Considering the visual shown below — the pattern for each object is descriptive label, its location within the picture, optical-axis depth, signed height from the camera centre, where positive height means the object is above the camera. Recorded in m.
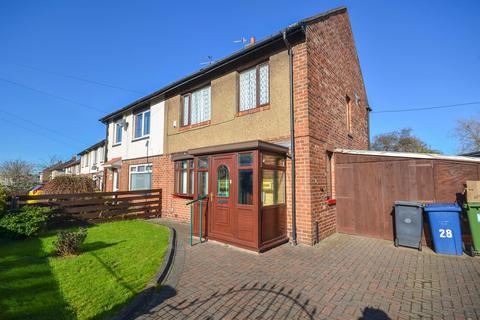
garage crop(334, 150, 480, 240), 6.30 -0.14
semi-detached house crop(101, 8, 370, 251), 6.37 +1.56
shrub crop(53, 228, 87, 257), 5.43 -1.46
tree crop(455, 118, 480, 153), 24.20 +4.13
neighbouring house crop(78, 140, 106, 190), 19.71 +2.34
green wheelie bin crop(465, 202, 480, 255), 5.48 -0.99
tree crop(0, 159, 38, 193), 19.94 +0.44
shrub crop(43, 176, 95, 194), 12.24 -0.30
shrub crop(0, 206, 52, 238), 7.18 -1.31
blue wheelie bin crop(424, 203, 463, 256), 5.70 -1.21
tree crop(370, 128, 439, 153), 30.91 +4.89
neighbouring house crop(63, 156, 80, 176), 37.09 +2.10
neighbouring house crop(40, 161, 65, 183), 39.38 +1.55
